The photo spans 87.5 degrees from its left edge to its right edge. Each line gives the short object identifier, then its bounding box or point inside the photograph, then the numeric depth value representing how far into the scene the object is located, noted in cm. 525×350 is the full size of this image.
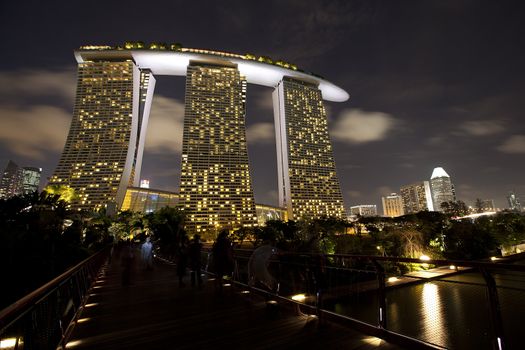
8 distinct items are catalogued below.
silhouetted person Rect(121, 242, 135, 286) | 954
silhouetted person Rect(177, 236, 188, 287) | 904
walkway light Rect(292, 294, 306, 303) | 553
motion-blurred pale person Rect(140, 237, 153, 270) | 1469
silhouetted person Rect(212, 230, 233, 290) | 729
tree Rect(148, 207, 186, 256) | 3172
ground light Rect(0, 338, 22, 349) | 259
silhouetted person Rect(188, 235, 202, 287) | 866
